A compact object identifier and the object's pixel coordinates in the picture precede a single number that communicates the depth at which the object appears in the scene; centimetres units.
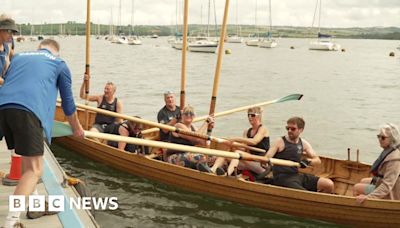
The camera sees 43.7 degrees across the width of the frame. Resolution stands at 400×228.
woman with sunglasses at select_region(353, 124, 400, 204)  738
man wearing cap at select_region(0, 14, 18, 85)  600
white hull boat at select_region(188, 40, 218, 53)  7219
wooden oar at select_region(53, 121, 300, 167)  690
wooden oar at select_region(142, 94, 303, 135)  1140
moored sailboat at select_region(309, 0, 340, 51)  9756
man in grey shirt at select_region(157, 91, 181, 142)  1091
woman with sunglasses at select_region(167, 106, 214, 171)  988
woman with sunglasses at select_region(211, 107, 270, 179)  928
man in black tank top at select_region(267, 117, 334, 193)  864
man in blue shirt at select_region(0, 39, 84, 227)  479
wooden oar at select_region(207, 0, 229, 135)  1150
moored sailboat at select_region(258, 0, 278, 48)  10381
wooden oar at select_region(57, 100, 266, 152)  966
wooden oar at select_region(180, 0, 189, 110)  1217
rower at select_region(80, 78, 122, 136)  1170
